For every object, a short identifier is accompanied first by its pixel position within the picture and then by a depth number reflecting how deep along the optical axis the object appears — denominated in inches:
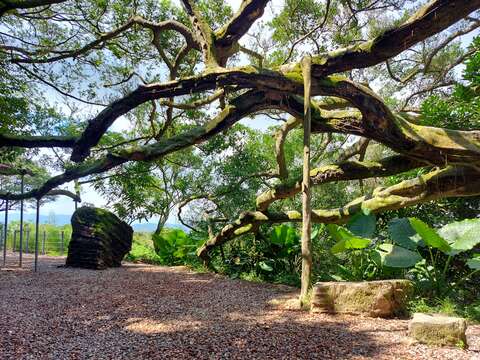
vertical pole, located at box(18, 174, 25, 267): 346.4
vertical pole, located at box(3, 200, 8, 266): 343.5
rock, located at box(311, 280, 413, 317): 164.9
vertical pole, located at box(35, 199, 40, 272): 335.3
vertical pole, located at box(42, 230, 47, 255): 610.5
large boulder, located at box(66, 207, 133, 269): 346.0
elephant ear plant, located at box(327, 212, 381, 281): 197.2
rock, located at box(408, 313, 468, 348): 122.9
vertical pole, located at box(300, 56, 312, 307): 174.4
